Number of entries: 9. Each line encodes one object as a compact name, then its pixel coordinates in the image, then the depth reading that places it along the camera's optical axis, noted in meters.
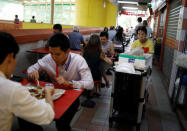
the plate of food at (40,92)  1.54
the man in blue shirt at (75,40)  5.70
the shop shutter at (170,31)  4.88
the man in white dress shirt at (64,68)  1.85
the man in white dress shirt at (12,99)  1.02
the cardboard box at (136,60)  2.55
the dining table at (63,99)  1.37
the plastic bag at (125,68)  2.37
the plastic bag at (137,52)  2.79
